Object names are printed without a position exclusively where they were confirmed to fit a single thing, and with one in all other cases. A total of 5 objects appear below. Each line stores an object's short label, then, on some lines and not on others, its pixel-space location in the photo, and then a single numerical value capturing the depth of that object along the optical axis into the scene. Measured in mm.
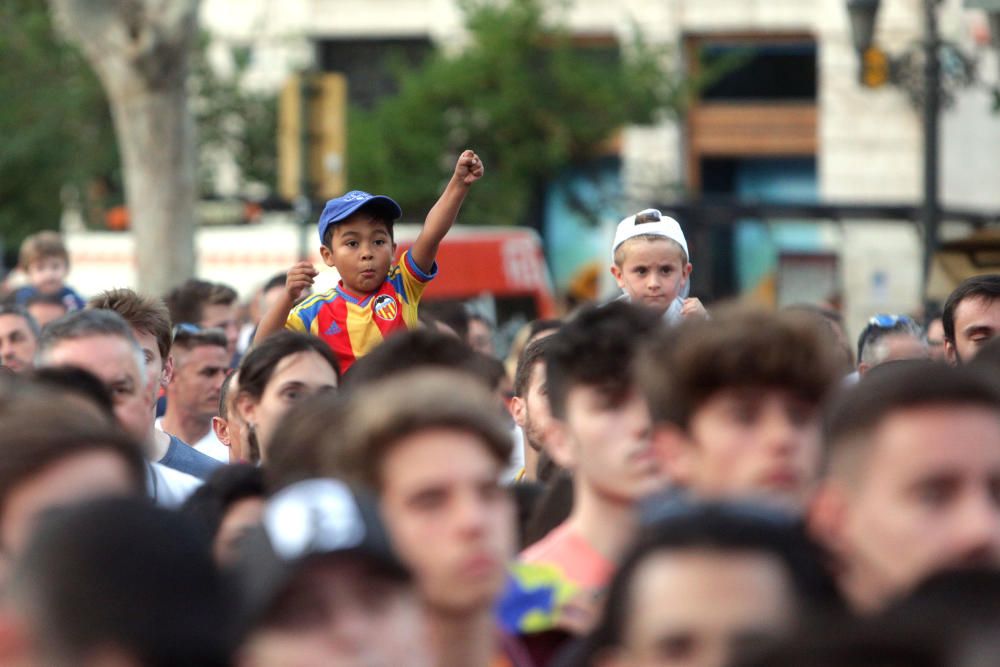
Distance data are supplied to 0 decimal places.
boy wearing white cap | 15336
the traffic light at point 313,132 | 29969
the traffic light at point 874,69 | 34562
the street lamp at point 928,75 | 32469
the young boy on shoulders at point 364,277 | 15484
